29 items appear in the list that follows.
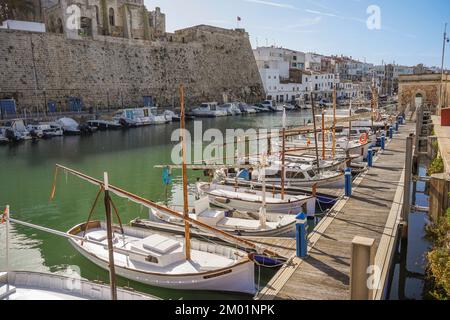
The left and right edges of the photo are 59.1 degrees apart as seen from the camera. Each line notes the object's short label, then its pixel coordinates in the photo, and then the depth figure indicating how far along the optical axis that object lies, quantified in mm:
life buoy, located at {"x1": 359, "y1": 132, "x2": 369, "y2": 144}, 23739
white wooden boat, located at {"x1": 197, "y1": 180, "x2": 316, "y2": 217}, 13336
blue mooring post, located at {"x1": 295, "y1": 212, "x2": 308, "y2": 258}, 8391
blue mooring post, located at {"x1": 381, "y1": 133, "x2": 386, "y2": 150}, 21747
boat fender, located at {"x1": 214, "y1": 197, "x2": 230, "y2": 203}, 14202
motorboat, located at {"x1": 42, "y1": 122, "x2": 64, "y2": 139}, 35000
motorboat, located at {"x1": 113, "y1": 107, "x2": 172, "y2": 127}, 43344
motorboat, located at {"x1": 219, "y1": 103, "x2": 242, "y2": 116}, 57059
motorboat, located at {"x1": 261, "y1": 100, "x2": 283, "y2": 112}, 64344
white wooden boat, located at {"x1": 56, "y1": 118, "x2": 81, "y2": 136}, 37281
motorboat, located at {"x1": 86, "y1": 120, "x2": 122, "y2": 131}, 40875
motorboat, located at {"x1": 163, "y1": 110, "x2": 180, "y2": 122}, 47731
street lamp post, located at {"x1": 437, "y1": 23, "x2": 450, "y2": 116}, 36081
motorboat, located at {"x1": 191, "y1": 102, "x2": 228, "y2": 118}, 54000
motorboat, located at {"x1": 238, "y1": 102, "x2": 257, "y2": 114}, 60000
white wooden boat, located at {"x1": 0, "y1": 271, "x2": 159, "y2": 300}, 7695
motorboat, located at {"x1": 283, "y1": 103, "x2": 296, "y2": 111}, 68125
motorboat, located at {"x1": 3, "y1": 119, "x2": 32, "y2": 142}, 32906
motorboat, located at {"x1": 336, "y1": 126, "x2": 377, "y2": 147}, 24938
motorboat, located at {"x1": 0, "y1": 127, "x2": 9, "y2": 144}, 32250
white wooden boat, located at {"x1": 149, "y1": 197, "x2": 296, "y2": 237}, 10984
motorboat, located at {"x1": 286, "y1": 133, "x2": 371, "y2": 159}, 22373
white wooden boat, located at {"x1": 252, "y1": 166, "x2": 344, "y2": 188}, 16234
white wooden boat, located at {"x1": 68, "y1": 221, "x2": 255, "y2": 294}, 8594
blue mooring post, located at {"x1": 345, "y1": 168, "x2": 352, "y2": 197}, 13039
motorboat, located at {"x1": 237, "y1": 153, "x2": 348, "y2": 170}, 17781
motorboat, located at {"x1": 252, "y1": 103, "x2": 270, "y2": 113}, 62447
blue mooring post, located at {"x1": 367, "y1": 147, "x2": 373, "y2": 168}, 17812
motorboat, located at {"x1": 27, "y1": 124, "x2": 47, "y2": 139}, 34438
